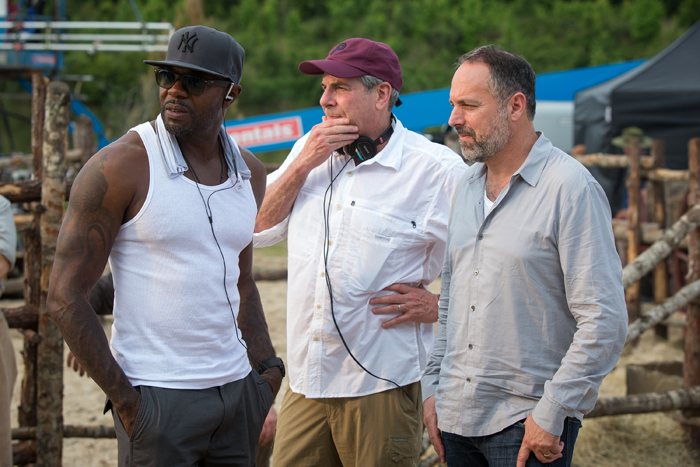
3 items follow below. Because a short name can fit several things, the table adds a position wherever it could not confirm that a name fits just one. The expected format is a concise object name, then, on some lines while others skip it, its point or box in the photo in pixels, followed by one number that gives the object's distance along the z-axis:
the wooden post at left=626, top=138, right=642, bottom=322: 6.60
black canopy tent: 8.84
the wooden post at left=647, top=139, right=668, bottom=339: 6.60
